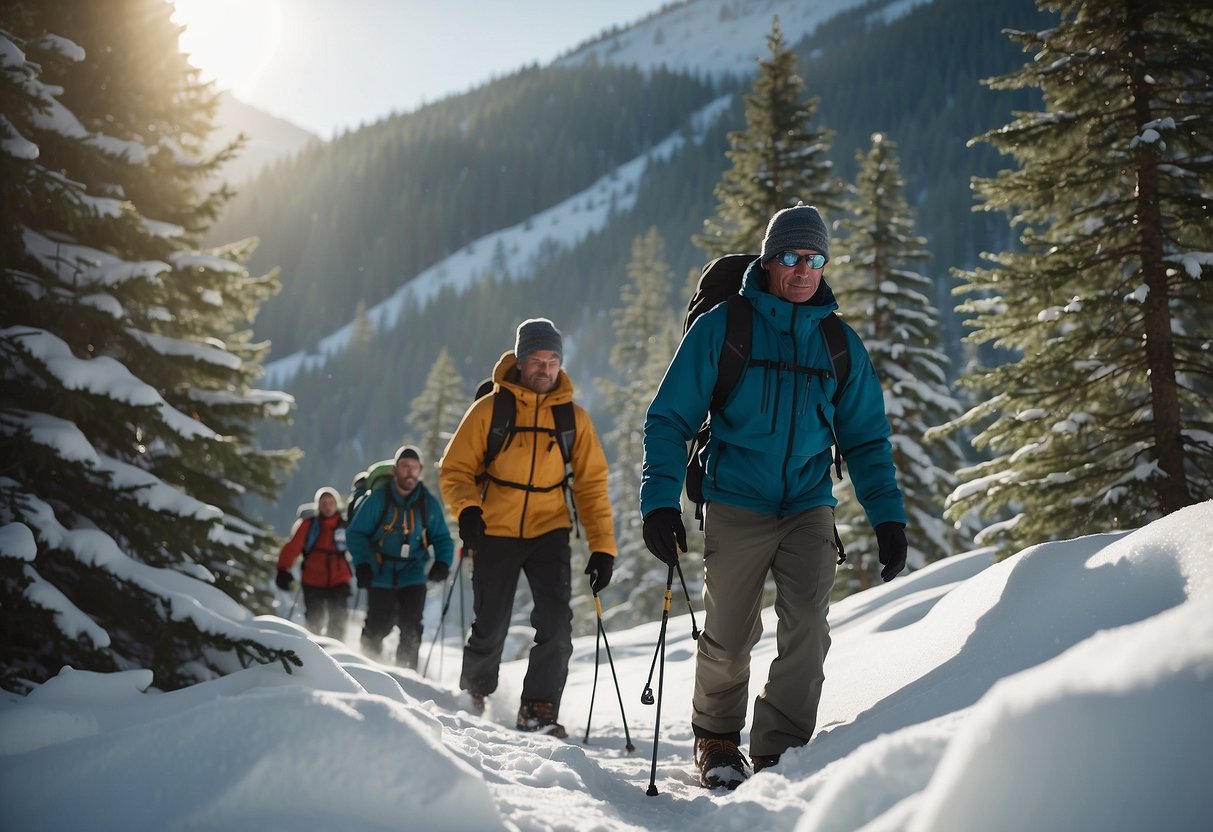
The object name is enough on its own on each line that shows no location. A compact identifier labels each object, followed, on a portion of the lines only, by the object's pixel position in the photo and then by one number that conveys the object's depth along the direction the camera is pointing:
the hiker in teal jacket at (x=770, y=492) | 3.70
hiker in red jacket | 10.89
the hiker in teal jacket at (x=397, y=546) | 8.54
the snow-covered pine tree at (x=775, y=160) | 16.67
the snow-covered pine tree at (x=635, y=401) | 28.12
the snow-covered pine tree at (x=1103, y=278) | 7.31
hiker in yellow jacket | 5.61
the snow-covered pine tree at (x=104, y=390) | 4.04
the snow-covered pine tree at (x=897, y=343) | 16.45
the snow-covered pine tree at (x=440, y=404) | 35.31
